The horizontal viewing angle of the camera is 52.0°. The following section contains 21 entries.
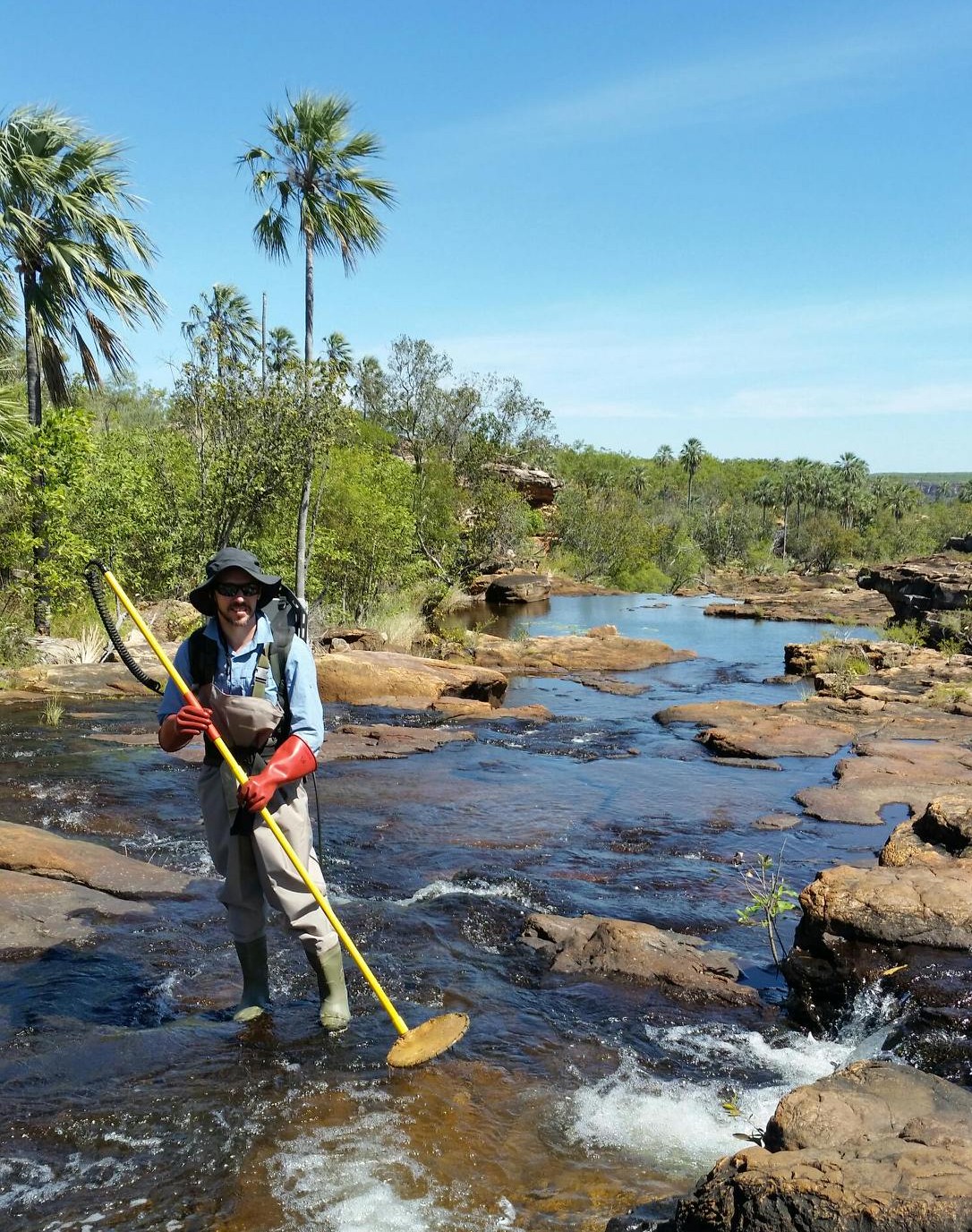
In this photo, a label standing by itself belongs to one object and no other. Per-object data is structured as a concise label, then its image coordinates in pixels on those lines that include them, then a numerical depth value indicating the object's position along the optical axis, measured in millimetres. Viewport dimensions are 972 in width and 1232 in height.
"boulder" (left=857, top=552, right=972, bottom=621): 27719
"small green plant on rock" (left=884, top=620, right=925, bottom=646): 25638
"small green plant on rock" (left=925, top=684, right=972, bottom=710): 16156
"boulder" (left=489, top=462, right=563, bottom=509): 48594
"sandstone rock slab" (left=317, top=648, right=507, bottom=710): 16359
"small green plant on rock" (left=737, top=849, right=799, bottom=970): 5852
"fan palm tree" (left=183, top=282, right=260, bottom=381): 18328
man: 4141
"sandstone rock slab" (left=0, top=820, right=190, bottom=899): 6352
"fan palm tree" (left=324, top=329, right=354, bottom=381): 58697
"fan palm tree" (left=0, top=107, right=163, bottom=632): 15883
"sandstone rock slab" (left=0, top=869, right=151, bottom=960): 5449
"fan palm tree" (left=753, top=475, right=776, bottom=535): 94688
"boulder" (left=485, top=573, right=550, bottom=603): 40125
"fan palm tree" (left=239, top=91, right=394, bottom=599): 19141
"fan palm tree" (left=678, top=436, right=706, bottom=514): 98125
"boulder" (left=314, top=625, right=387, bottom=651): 20592
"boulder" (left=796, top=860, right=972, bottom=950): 5480
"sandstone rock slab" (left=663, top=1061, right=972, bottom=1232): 2414
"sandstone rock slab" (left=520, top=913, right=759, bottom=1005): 5504
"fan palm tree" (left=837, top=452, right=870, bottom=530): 88250
